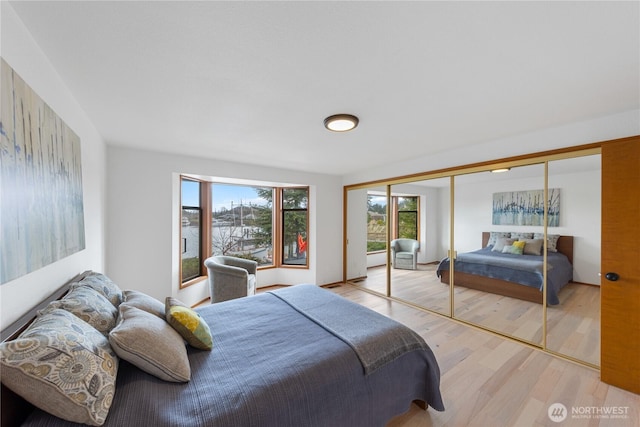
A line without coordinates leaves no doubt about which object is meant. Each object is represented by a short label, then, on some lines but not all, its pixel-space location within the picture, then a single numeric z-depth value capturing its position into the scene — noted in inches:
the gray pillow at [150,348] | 47.8
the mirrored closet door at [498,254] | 109.6
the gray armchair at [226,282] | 133.5
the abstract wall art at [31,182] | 38.4
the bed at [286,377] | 43.5
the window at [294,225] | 204.7
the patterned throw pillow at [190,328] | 62.0
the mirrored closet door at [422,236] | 142.7
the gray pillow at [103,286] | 65.2
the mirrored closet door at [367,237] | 184.7
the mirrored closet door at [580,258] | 92.2
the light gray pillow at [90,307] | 50.9
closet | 81.1
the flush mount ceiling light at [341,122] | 84.9
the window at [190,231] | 157.0
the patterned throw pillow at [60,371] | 33.3
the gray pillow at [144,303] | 65.5
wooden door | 79.3
